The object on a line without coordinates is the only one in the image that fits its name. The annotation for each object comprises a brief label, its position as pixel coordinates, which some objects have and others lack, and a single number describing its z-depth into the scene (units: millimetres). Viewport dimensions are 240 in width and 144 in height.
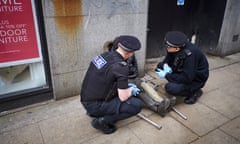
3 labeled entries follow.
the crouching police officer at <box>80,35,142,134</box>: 1918
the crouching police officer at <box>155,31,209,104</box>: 2537
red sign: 2333
